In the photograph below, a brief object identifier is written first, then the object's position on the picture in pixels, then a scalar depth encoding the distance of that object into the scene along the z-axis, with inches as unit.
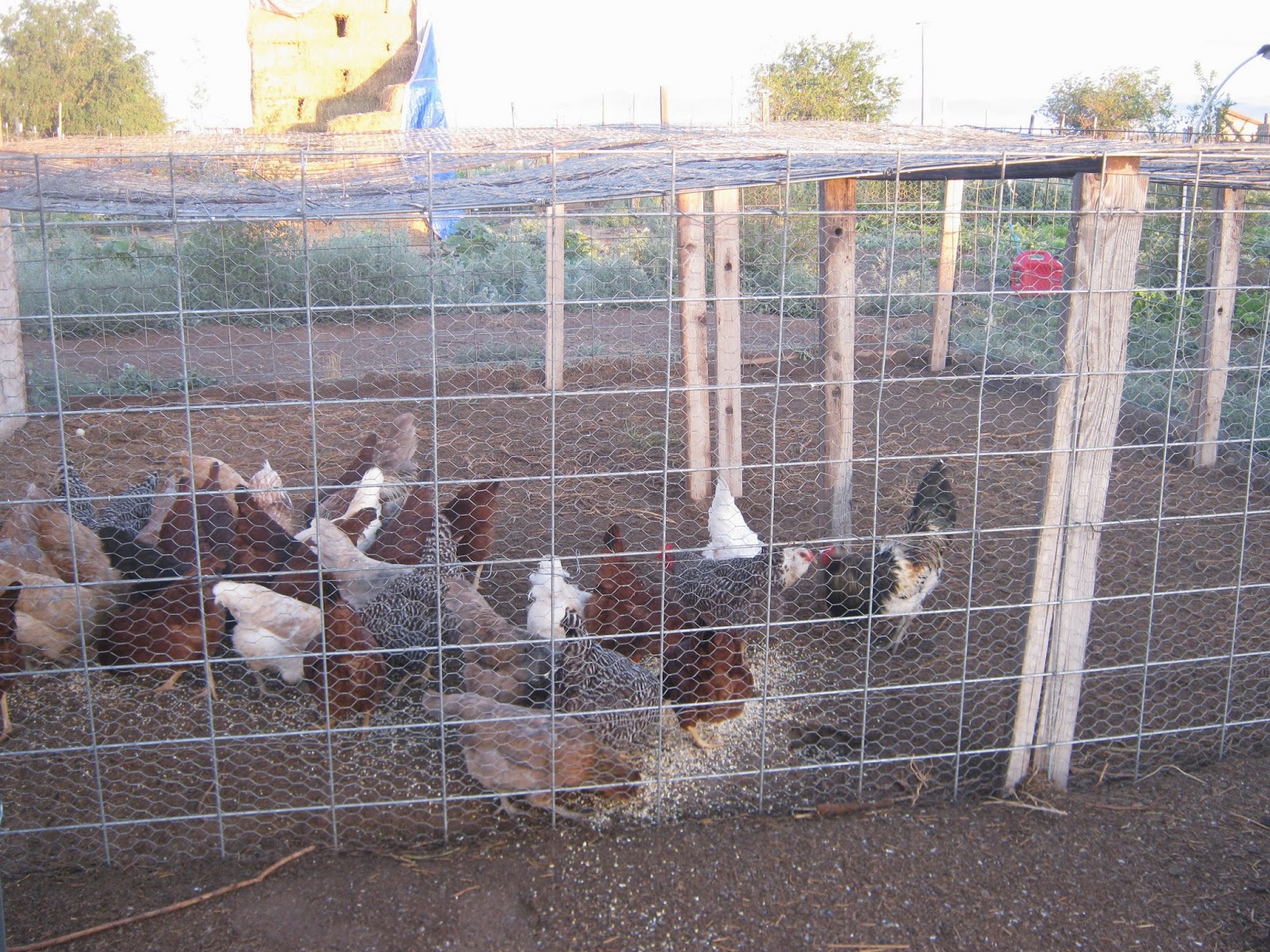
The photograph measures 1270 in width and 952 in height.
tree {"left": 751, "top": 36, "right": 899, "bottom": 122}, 573.3
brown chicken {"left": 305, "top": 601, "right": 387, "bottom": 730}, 132.8
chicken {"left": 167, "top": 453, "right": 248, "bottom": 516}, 185.5
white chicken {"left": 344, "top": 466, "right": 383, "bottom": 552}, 179.5
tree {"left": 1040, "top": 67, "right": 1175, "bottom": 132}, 664.4
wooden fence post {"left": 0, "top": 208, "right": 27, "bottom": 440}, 242.4
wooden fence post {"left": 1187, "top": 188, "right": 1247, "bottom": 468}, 225.6
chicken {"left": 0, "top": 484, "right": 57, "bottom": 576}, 160.7
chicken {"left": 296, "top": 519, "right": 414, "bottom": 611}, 162.2
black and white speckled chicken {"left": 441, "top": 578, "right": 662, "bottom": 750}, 126.1
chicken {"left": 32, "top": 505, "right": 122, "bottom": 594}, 160.2
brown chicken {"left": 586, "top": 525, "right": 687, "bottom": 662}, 147.9
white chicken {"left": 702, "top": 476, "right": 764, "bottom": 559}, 172.7
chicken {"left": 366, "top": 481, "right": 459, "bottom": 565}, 164.1
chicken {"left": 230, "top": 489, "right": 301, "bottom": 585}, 157.2
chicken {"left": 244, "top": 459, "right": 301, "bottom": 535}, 183.5
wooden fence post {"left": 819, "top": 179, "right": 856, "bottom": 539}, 176.9
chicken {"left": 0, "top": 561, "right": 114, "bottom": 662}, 146.6
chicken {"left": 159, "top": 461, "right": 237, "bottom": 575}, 162.1
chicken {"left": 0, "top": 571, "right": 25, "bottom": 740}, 130.5
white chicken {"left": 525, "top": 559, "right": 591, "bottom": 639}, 145.7
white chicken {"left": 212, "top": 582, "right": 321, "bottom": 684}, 144.0
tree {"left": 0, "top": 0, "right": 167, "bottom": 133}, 765.9
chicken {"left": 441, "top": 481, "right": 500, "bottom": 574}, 173.2
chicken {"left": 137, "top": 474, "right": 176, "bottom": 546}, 170.1
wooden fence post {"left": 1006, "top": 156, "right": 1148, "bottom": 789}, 110.9
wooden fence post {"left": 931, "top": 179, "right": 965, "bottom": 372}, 298.7
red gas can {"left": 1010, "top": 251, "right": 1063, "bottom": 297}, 251.6
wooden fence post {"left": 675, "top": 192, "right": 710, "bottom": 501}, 198.7
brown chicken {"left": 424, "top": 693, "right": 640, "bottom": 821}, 114.1
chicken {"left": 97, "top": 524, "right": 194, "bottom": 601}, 158.2
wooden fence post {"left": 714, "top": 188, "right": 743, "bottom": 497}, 193.3
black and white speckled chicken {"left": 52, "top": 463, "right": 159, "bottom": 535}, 175.5
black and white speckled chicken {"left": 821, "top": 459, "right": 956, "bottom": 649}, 159.6
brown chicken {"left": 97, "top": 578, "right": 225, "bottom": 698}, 142.6
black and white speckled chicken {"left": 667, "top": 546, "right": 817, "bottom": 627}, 159.6
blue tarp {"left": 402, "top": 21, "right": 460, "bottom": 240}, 585.3
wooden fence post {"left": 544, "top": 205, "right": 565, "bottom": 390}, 226.1
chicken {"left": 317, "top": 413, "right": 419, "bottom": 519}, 196.1
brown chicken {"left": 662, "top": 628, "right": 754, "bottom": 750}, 130.8
